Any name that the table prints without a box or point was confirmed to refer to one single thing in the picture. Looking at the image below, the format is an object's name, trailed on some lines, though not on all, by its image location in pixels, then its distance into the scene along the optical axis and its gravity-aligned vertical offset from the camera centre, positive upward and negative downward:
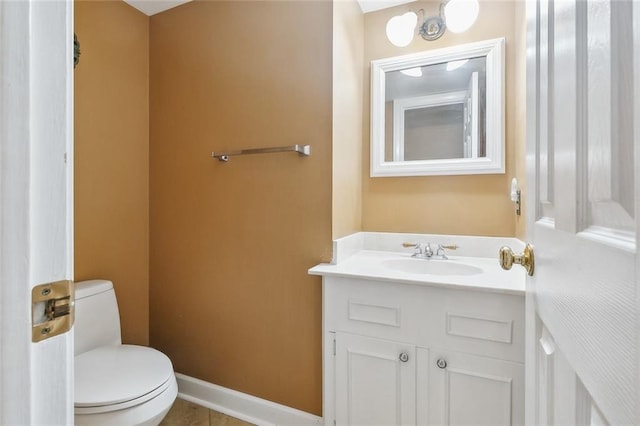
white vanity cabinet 0.99 -0.51
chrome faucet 1.47 -0.18
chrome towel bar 1.35 +0.30
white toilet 1.00 -0.62
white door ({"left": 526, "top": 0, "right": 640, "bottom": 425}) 0.28 +0.01
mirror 1.45 +0.54
